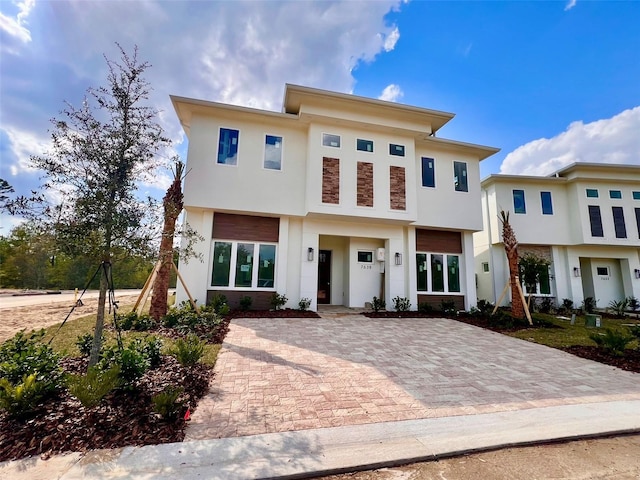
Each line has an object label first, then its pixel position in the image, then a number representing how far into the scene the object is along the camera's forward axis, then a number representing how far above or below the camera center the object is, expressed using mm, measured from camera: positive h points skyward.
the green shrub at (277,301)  9992 -724
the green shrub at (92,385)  2658 -1056
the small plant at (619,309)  13131 -943
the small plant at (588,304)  14386 -819
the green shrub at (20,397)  2590 -1137
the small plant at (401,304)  11062 -803
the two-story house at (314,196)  9992 +3142
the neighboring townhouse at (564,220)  14609 +3493
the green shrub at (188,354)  3993 -1072
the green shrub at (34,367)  3092 -1077
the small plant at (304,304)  10141 -820
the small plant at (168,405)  2732 -1233
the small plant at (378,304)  10798 -837
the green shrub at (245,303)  9859 -813
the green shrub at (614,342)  5809 -1102
